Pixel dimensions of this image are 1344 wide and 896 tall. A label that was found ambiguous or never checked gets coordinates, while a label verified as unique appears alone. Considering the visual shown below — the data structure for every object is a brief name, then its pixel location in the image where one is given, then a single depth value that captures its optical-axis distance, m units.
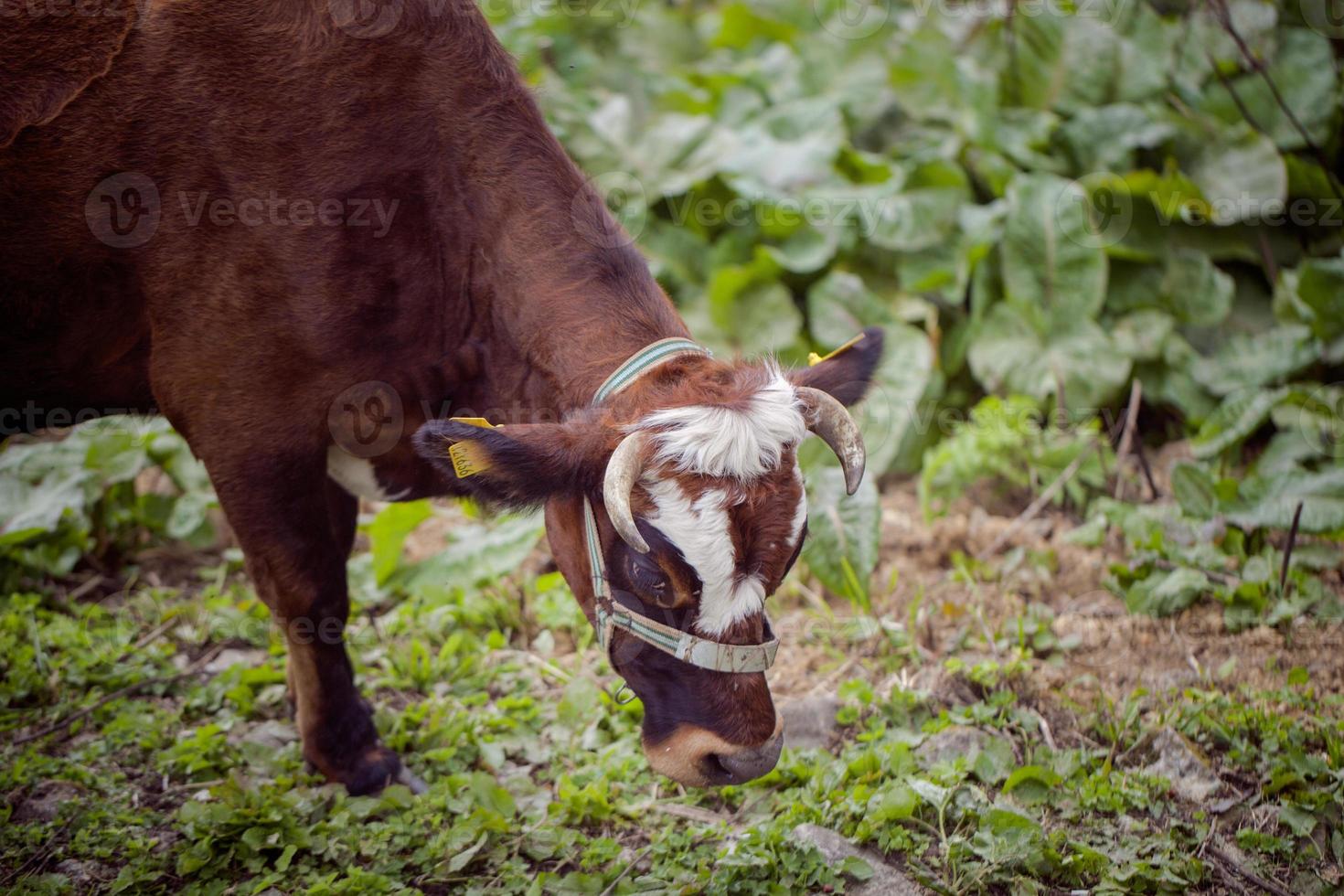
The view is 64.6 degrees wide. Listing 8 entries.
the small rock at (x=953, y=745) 3.50
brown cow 2.96
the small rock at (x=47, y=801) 3.36
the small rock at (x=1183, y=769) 3.36
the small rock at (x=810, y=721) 3.71
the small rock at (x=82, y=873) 3.03
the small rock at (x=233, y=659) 4.37
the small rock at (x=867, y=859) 2.95
